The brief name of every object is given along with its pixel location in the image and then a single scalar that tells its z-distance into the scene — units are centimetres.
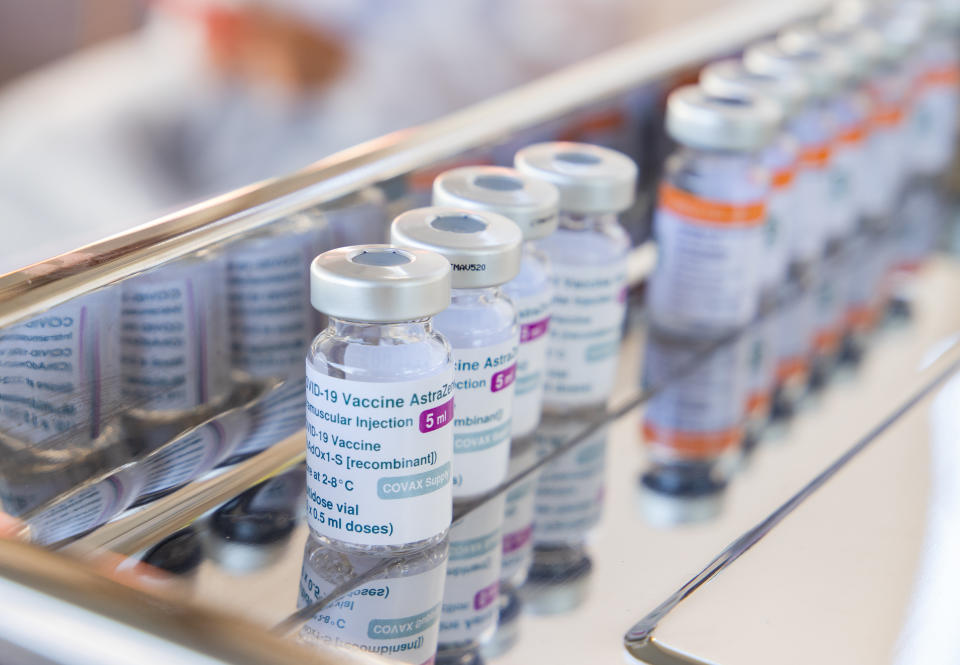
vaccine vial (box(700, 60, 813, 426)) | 48
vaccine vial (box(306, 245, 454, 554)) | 38
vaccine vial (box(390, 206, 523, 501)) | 40
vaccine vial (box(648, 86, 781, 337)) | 47
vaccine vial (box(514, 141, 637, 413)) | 44
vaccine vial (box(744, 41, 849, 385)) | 51
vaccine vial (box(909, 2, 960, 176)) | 60
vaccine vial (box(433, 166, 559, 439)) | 42
